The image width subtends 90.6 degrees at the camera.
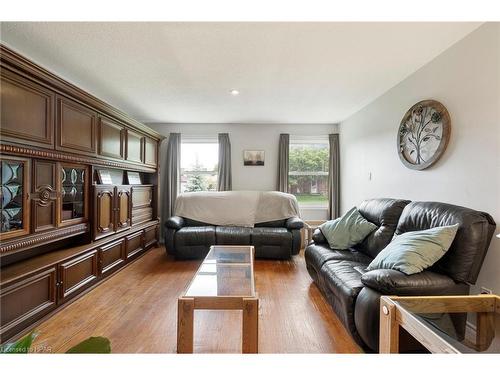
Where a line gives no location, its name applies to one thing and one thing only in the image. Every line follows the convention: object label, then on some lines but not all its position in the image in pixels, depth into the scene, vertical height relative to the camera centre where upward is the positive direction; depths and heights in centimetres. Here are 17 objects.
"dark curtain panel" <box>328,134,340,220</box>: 486 +13
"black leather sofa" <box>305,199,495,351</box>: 163 -64
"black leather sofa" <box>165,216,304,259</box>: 378 -86
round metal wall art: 226 +52
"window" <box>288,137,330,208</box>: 504 +25
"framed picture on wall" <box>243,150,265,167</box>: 495 +56
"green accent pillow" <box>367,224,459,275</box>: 174 -47
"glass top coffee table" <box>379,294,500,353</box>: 117 -69
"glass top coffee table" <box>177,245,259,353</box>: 157 -80
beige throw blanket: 434 -42
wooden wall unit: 182 -11
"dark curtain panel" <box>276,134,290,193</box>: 487 +50
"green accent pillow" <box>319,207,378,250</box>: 273 -52
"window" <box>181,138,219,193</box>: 503 +36
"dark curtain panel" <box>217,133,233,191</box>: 486 +43
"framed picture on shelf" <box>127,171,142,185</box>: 387 +8
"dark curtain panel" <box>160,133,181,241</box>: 485 +18
